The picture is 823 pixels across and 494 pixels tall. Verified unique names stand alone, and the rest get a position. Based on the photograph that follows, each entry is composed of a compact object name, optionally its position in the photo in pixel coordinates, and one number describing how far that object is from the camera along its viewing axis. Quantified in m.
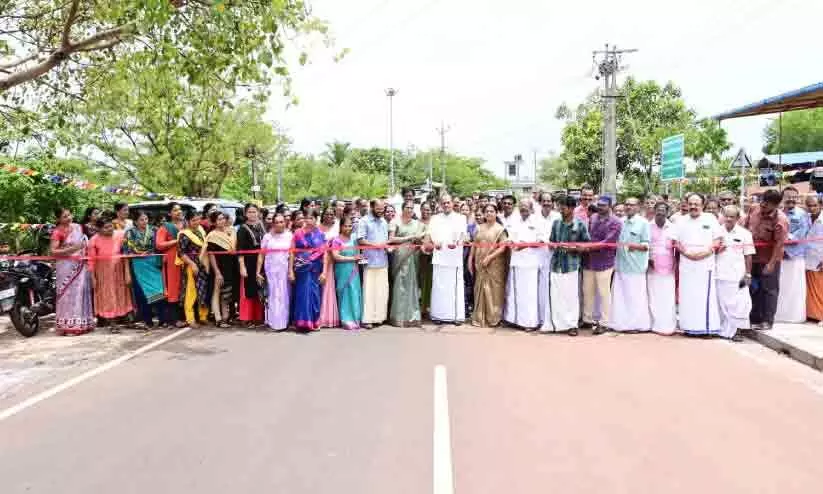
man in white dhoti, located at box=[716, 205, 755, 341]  9.01
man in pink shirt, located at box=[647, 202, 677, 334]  9.28
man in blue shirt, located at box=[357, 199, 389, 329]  9.96
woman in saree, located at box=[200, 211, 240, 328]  10.01
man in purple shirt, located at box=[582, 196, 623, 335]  9.31
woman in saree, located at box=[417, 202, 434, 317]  10.65
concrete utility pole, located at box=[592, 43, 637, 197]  29.27
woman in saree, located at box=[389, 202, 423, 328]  9.98
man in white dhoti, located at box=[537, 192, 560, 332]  9.45
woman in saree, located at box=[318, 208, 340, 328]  9.83
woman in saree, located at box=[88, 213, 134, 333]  9.80
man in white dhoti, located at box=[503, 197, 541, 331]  9.60
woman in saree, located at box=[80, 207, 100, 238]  10.16
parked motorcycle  9.15
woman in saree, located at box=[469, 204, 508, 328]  9.84
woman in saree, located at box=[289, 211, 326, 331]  9.58
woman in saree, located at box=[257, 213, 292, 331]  9.75
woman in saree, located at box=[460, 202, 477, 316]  10.66
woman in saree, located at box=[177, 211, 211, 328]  9.89
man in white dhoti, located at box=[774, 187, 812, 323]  9.79
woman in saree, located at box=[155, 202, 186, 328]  9.94
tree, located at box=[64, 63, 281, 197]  28.14
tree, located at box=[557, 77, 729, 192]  35.53
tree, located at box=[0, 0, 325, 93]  8.62
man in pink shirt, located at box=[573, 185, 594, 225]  10.35
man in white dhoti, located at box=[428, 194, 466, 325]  10.09
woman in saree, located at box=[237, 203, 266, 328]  10.02
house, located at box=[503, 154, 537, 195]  109.00
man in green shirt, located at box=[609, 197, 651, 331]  9.32
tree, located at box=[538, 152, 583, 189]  96.86
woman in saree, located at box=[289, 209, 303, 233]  10.27
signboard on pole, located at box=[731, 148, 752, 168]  17.36
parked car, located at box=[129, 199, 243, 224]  13.45
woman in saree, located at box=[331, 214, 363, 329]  9.80
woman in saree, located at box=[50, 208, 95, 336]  9.47
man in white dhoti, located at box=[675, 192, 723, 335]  9.08
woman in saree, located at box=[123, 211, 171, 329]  9.87
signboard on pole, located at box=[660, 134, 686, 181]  22.78
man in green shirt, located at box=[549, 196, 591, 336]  9.33
